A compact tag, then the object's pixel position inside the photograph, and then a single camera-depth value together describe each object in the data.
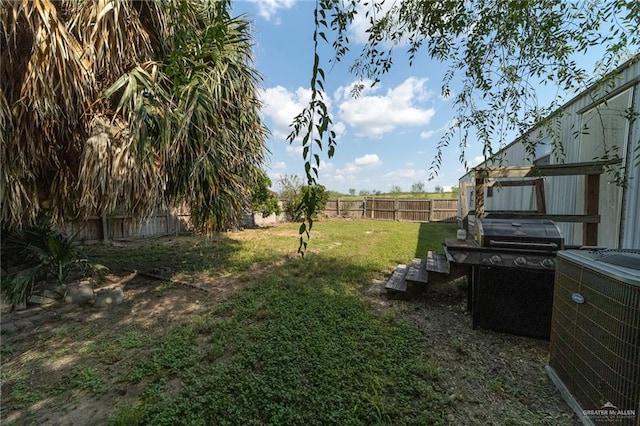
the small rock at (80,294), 3.92
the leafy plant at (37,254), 4.08
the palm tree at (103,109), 2.70
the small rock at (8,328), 3.10
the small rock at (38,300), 3.83
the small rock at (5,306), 3.53
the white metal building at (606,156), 2.84
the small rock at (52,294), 3.91
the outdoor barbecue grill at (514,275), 2.80
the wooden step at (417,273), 3.90
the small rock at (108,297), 3.90
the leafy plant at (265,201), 12.67
